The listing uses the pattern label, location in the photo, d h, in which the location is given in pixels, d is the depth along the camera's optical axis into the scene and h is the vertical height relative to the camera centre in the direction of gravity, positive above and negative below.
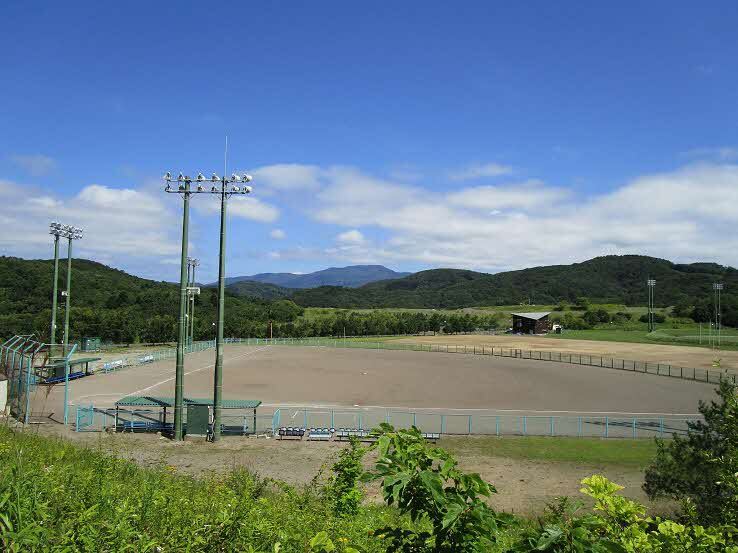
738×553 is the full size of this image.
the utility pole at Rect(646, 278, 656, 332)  100.34 -1.98
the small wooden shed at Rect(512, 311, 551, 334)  112.19 -3.60
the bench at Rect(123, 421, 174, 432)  23.38 -6.12
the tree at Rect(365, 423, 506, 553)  3.17 -1.24
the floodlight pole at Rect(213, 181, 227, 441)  21.36 -1.07
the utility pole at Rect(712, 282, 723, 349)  92.22 -0.33
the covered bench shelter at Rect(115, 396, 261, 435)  22.47 -5.55
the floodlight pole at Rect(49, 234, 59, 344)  38.97 +2.75
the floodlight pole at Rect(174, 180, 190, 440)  21.45 -1.15
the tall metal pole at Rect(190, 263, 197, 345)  64.69 +2.81
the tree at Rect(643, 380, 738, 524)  9.47 -3.33
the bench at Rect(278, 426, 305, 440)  22.80 -5.95
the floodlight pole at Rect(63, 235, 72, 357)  41.52 +0.46
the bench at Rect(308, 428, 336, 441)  22.61 -5.92
